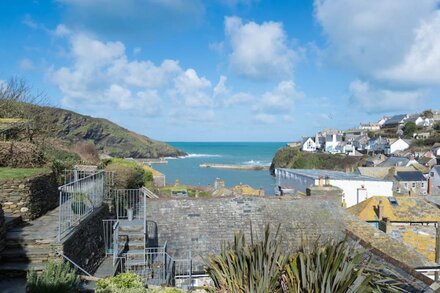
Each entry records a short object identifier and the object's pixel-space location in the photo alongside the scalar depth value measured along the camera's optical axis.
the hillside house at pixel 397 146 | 102.31
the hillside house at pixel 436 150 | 87.30
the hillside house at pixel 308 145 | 132.62
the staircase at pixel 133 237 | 12.37
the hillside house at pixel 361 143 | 122.01
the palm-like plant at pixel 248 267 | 7.31
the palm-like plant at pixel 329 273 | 6.71
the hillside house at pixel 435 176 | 56.71
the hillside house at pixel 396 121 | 149.38
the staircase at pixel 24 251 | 8.42
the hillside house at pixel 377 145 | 108.44
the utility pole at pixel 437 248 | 16.19
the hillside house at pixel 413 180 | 53.04
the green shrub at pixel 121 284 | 7.54
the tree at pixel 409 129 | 123.81
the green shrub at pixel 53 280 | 6.86
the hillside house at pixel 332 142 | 126.74
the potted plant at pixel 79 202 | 10.99
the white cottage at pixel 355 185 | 34.19
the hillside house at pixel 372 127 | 177.15
